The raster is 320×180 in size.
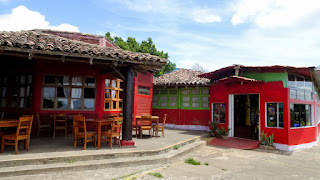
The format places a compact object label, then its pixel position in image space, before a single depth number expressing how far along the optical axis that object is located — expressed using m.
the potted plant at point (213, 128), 10.52
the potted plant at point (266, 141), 8.73
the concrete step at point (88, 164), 4.36
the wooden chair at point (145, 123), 8.04
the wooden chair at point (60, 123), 7.28
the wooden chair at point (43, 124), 7.23
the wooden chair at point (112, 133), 6.02
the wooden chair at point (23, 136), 5.16
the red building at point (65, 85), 6.52
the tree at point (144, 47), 23.84
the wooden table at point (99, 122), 5.93
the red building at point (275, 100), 8.79
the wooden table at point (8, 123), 5.22
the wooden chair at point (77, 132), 5.78
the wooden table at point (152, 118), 8.23
